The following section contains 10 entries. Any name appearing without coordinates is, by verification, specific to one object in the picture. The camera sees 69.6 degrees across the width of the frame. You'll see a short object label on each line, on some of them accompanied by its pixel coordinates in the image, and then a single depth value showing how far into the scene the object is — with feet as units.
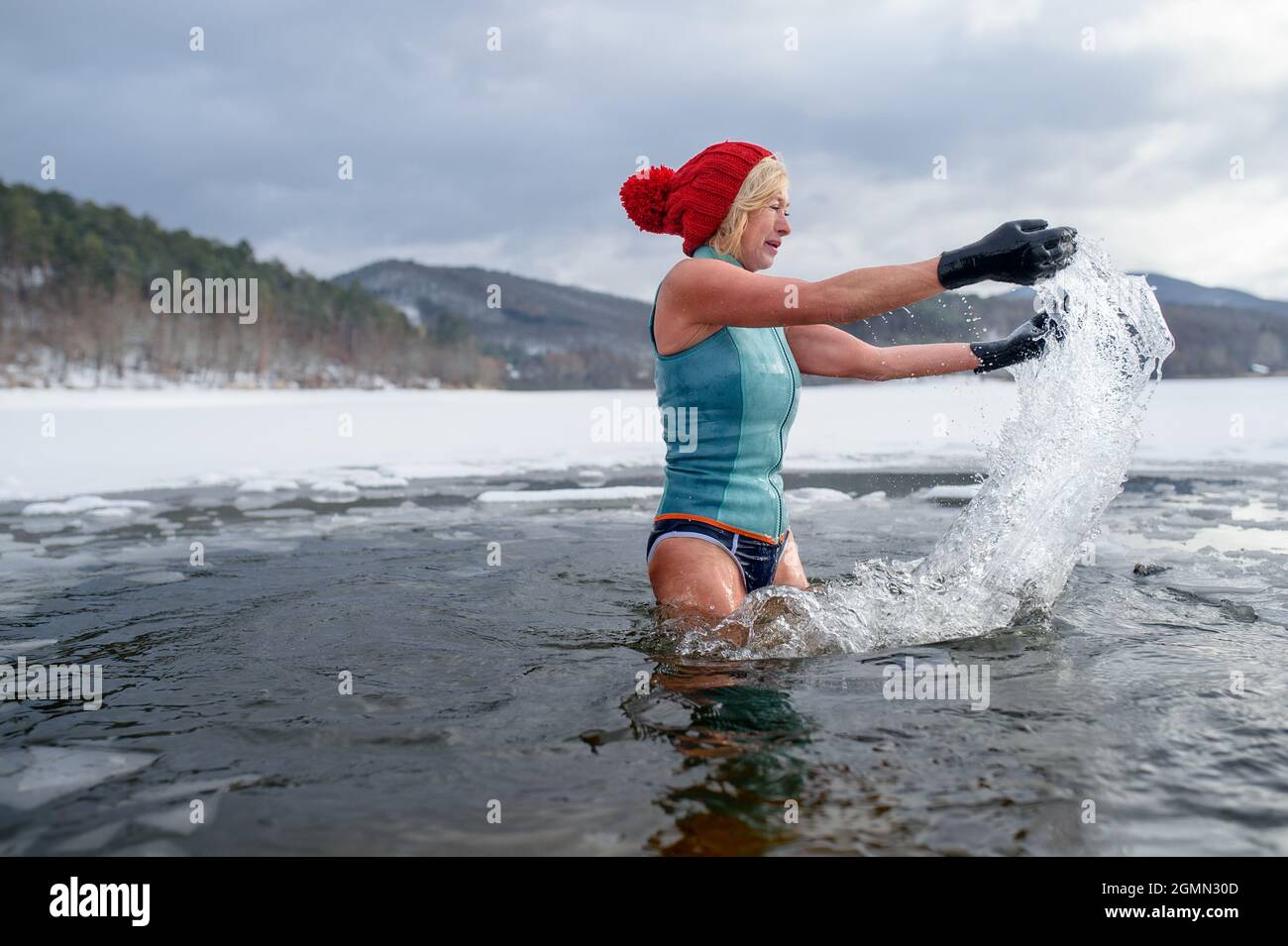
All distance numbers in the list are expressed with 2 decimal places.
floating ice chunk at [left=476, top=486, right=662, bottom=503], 28.07
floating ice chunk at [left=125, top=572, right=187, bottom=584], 14.96
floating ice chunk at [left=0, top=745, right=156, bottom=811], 6.74
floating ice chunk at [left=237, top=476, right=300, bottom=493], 31.07
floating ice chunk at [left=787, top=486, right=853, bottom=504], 26.84
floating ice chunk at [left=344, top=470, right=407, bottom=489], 32.91
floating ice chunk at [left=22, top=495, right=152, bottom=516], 24.45
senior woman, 10.31
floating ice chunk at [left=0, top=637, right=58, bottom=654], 10.81
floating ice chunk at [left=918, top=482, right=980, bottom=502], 26.99
